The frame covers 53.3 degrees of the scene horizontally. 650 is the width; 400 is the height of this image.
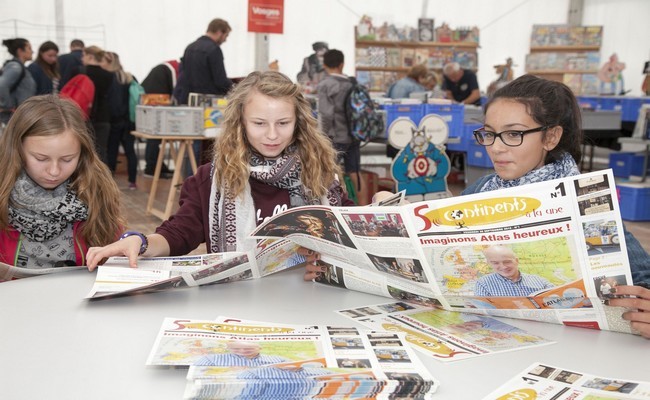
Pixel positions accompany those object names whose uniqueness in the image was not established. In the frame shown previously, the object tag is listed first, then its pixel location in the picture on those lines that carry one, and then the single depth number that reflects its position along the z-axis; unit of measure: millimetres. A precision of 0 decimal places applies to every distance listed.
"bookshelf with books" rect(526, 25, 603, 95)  10297
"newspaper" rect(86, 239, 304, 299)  1174
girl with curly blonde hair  1643
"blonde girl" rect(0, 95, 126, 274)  1607
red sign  6777
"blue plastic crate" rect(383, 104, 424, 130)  5617
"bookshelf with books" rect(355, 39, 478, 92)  9469
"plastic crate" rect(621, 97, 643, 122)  8336
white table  812
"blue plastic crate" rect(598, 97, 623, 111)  8570
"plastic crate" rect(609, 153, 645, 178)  6383
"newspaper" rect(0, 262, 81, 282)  1335
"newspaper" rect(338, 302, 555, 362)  950
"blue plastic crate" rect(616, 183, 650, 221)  5379
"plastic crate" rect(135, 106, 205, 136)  4609
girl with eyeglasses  1342
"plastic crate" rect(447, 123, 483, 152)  5924
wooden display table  4672
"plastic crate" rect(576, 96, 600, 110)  9023
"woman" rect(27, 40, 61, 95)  6363
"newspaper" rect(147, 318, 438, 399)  767
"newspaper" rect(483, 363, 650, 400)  799
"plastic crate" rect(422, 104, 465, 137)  5672
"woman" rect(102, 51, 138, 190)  6566
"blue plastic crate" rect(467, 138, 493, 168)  5879
